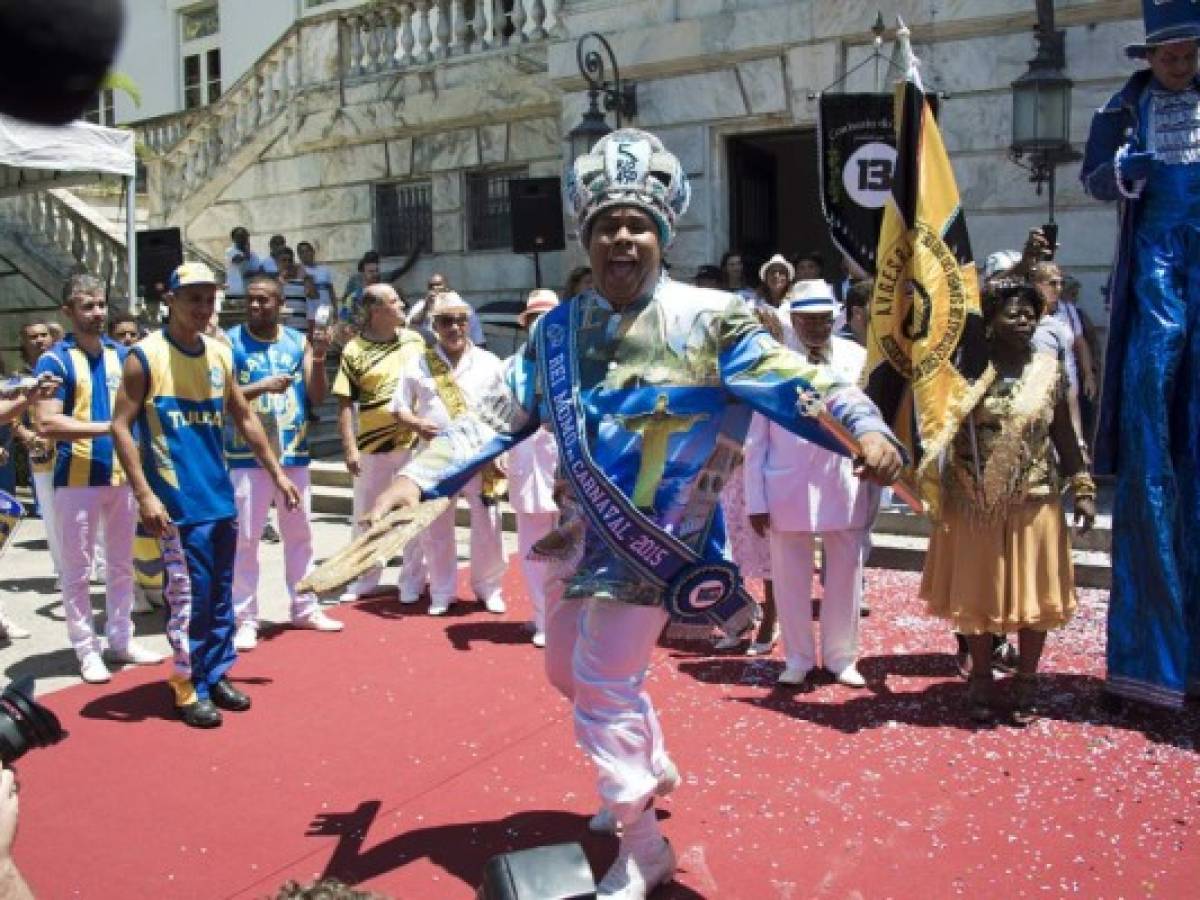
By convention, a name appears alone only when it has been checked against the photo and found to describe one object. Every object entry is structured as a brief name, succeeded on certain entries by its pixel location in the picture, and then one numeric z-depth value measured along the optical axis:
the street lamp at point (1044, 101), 10.30
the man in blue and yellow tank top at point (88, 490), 6.31
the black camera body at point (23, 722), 2.52
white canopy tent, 10.47
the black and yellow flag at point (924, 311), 4.99
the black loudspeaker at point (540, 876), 1.99
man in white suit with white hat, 5.76
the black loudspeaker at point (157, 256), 15.61
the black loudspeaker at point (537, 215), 14.05
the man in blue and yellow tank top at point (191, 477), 5.48
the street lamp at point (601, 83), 13.58
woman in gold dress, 5.12
